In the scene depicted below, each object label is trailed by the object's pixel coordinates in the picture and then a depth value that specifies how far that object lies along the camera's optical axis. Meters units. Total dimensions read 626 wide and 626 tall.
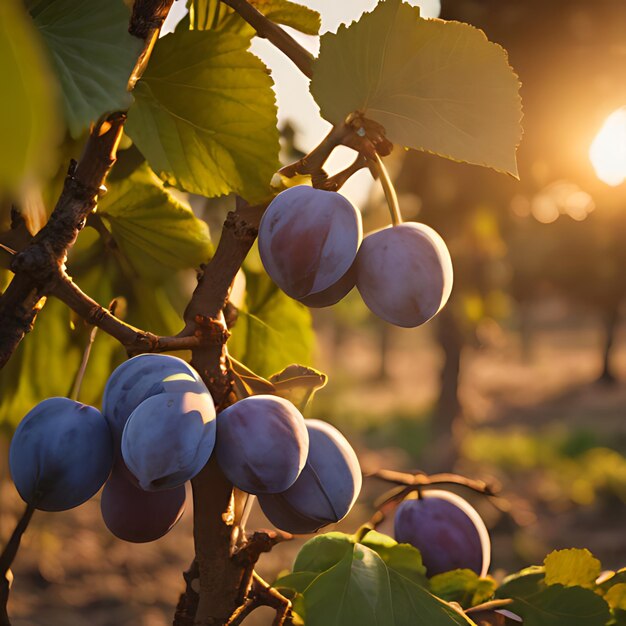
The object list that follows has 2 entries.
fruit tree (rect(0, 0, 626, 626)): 0.46
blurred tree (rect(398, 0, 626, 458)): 3.53
